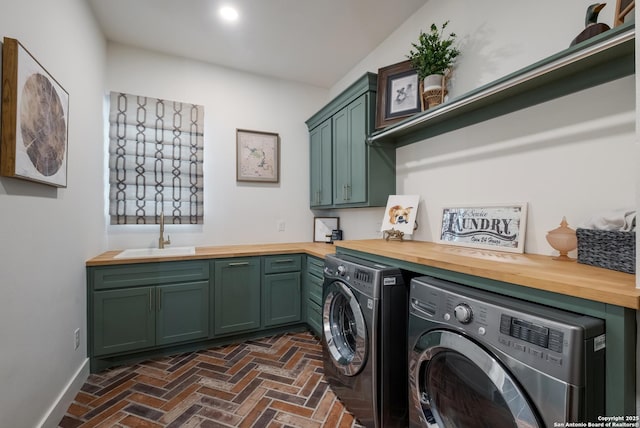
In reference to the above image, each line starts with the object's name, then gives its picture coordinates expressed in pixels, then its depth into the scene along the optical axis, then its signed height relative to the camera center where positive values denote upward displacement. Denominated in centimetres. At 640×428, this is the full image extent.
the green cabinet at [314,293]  261 -78
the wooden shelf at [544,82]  111 +66
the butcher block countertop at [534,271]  82 -21
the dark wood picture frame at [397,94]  215 +96
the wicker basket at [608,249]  102 -13
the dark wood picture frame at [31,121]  121 +45
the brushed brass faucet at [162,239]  277 -27
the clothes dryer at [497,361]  79 -49
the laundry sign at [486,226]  159 -7
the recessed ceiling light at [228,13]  225 +164
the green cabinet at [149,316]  223 -88
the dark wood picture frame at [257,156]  324 +67
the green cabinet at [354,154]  245 +56
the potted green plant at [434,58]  194 +110
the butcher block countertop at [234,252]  226 -38
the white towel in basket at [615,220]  110 -2
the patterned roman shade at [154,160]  268 +52
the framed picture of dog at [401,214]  226 +0
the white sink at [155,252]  242 -37
